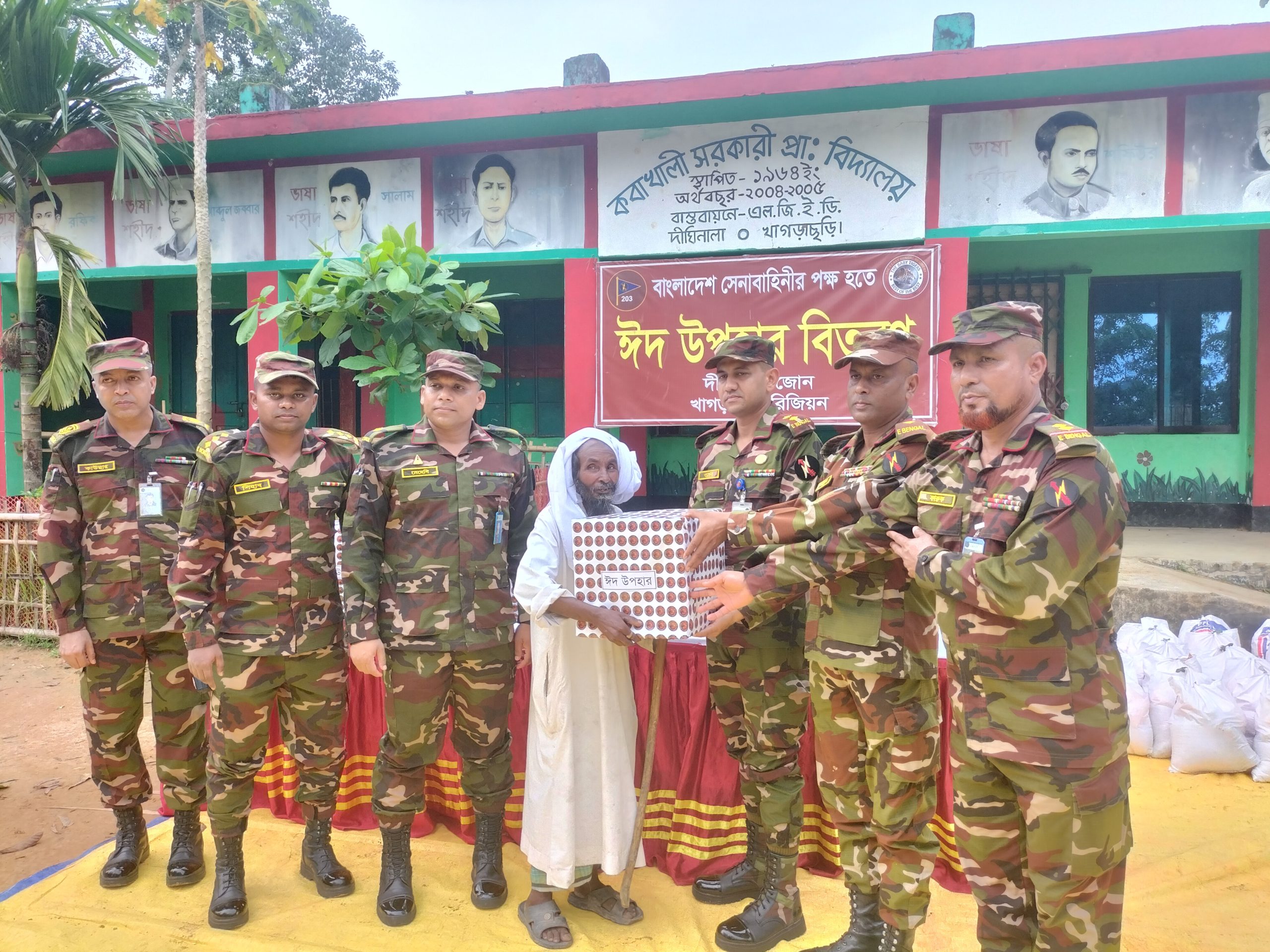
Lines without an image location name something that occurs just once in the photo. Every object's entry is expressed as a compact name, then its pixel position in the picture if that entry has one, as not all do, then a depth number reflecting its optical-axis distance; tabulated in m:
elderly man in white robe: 2.89
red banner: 7.04
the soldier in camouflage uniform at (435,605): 2.99
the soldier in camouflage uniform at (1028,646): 1.97
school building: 6.55
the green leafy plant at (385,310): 4.36
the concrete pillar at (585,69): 8.45
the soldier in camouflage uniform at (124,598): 3.25
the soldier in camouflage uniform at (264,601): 3.04
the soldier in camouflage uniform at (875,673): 2.47
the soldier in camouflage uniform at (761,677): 2.86
